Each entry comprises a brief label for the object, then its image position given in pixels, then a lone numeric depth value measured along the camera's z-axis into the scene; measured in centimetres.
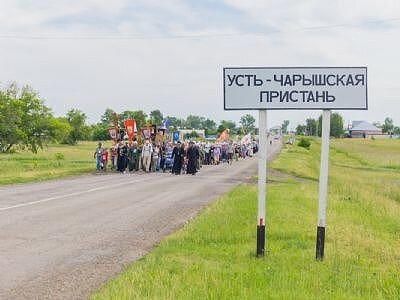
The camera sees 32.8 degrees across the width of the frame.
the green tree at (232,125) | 15873
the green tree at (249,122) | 14788
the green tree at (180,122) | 16262
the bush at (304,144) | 10338
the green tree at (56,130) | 7900
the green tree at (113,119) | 3988
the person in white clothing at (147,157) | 3516
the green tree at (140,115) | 7690
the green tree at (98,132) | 13188
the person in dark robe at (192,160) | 3338
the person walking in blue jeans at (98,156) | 3488
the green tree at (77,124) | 11925
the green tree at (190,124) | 19130
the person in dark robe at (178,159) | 3356
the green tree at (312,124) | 18572
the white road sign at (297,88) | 959
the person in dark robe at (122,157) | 3478
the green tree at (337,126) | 17388
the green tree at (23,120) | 6919
